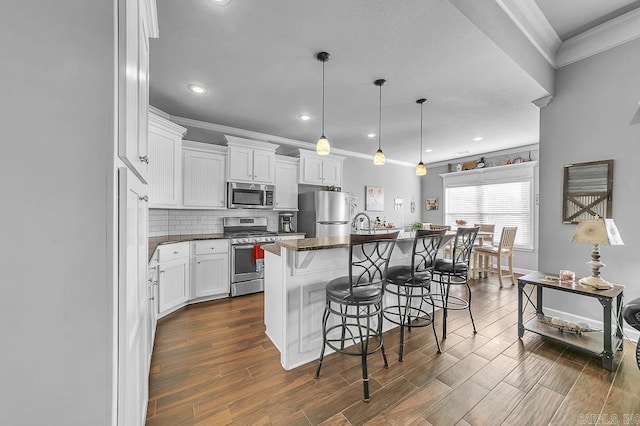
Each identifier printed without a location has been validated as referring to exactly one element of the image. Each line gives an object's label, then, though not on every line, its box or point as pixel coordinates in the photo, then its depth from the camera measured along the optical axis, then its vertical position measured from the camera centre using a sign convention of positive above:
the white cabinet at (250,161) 3.93 +0.84
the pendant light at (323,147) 2.69 +0.71
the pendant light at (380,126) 2.77 +1.43
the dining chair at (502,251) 4.50 -0.68
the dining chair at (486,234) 5.15 -0.43
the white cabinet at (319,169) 4.73 +0.86
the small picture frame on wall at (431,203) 6.95 +0.29
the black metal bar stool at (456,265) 2.47 -0.53
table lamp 2.08 -0.19
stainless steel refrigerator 4.53 -0.03
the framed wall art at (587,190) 2.52 +0.25
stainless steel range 3.66 -0.73
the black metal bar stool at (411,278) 2.13 -0.58
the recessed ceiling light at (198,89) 2.91 +1.45
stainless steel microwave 3.99 +0.27
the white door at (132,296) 0.72 -0.31
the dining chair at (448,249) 4.11 -0.60
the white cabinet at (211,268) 3.41 -0.80
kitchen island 1.98 -0.63
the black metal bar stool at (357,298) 1.71 -0.62
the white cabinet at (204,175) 3.64 +0.55
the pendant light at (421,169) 3.71 +0.65
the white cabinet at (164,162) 3.11 +0.64
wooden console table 1.98 -1.07
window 5.34 +0.32
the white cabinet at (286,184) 4.52 +0.53
